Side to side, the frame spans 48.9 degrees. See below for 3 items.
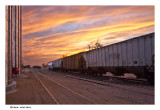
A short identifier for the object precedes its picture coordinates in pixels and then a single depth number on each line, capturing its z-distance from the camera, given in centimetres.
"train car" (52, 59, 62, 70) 5388
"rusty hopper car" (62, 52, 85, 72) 3219
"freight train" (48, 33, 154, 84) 1450
